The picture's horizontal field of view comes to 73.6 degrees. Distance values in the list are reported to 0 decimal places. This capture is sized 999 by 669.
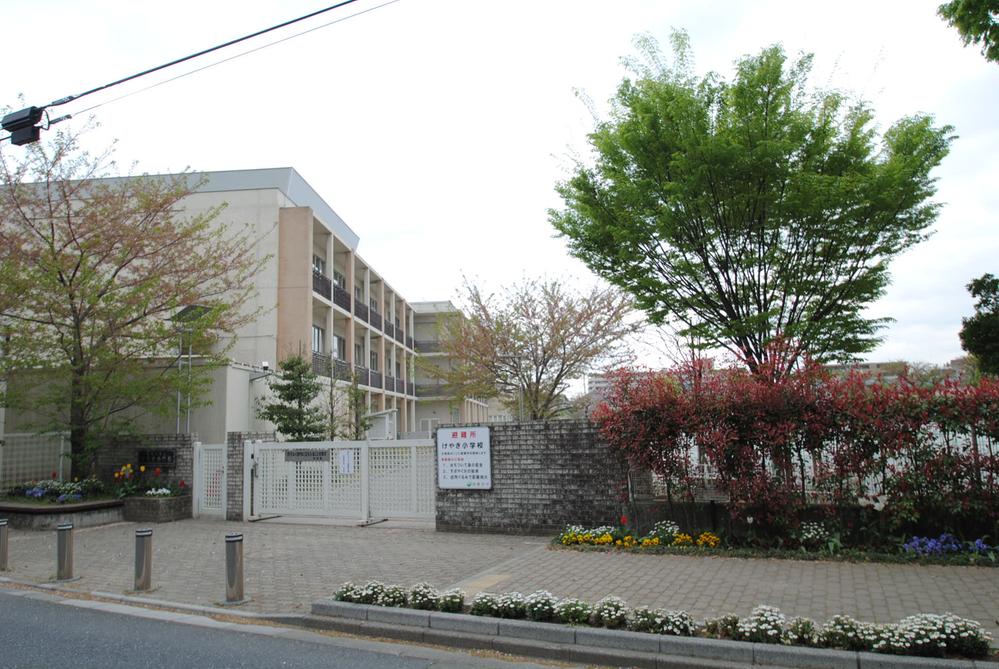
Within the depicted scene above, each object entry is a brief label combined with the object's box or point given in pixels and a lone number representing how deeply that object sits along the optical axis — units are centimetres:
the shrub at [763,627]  532
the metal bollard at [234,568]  761
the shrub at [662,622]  559
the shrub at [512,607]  626
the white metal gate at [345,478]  1320
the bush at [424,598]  666
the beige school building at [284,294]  1992
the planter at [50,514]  1411
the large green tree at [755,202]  1162
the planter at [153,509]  1480
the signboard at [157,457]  1605
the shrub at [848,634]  510
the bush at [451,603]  654
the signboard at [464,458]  1223
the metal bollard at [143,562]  841
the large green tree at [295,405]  2070
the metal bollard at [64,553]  923
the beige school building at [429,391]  4697
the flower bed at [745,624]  493
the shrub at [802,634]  528
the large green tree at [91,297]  1498
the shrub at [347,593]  703
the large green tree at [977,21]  720
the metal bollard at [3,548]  1016
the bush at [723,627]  548
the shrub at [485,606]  638
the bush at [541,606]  612
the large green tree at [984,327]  2186
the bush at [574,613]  599
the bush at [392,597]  685
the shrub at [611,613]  584
